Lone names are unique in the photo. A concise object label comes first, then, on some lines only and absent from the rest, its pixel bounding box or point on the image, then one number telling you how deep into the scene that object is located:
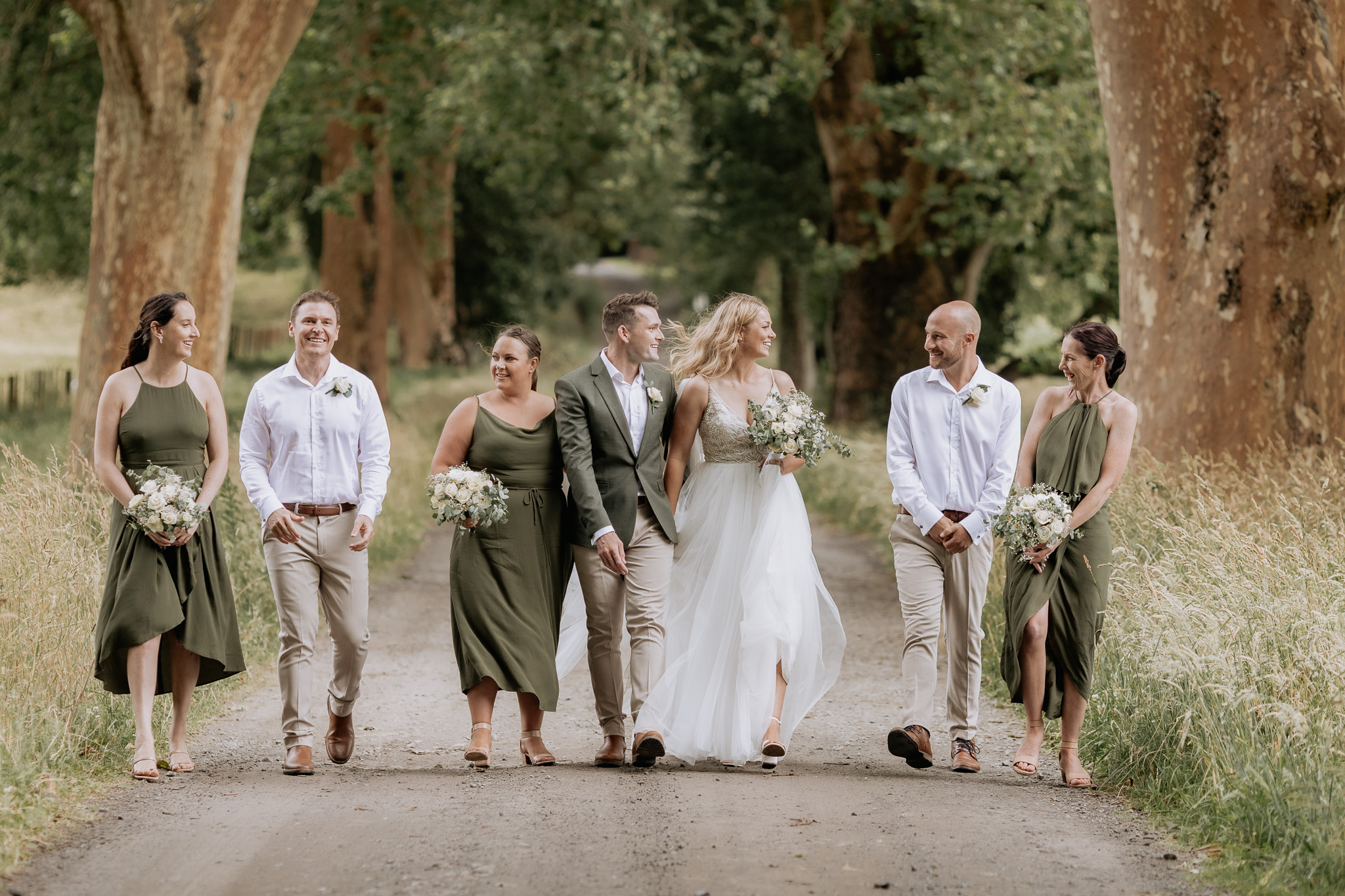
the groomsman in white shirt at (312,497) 12.78
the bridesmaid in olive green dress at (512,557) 13.09
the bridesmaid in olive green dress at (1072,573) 12.56
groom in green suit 13.18
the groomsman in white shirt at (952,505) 13.08
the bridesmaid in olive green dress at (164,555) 12.35
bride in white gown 13.13
